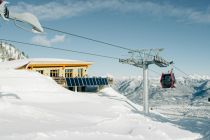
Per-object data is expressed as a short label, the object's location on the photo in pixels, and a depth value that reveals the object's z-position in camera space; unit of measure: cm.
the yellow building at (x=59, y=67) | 5477
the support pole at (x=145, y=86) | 3991
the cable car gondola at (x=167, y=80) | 4269
